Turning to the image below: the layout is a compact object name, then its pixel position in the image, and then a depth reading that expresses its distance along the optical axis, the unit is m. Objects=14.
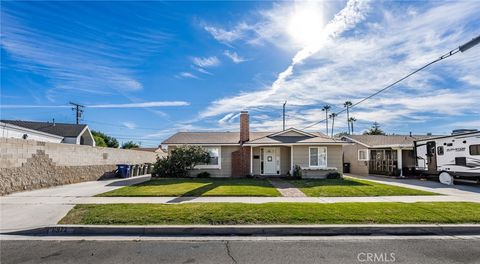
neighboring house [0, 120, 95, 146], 25.49
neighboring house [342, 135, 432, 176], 21.84
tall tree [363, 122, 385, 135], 58.32
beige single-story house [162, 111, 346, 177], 18.05
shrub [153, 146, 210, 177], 17.92
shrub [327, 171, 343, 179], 17.61
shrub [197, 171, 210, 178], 18.42
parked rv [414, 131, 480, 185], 15.27
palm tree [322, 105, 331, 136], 54.19
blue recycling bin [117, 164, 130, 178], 19.52
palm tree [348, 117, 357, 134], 62.27
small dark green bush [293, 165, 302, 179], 17.57
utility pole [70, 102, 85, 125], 39.62
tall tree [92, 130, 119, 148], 50.01
